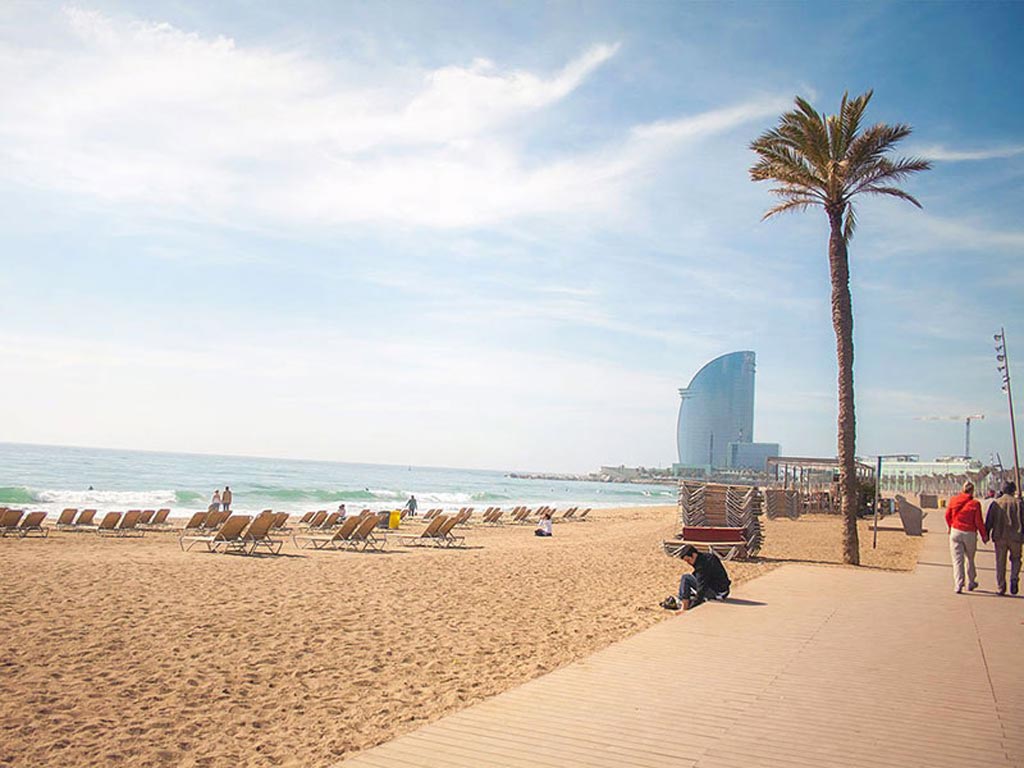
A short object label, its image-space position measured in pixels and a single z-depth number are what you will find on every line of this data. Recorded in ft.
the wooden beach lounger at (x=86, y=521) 61.75
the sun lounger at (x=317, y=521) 68.18
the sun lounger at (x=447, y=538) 58.34
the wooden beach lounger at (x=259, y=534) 47.55
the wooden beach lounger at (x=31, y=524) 55.52
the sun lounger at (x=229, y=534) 47.70
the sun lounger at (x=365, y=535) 52.26
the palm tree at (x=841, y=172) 45.85
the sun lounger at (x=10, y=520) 55.36
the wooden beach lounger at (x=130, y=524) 60.44
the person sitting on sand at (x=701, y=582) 28.66
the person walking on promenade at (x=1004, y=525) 30.83
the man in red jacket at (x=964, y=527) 30.96
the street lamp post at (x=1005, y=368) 84.58
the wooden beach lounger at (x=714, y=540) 45.29
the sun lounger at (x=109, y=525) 60.80
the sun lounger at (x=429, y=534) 57.88
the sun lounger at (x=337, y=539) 52.54
